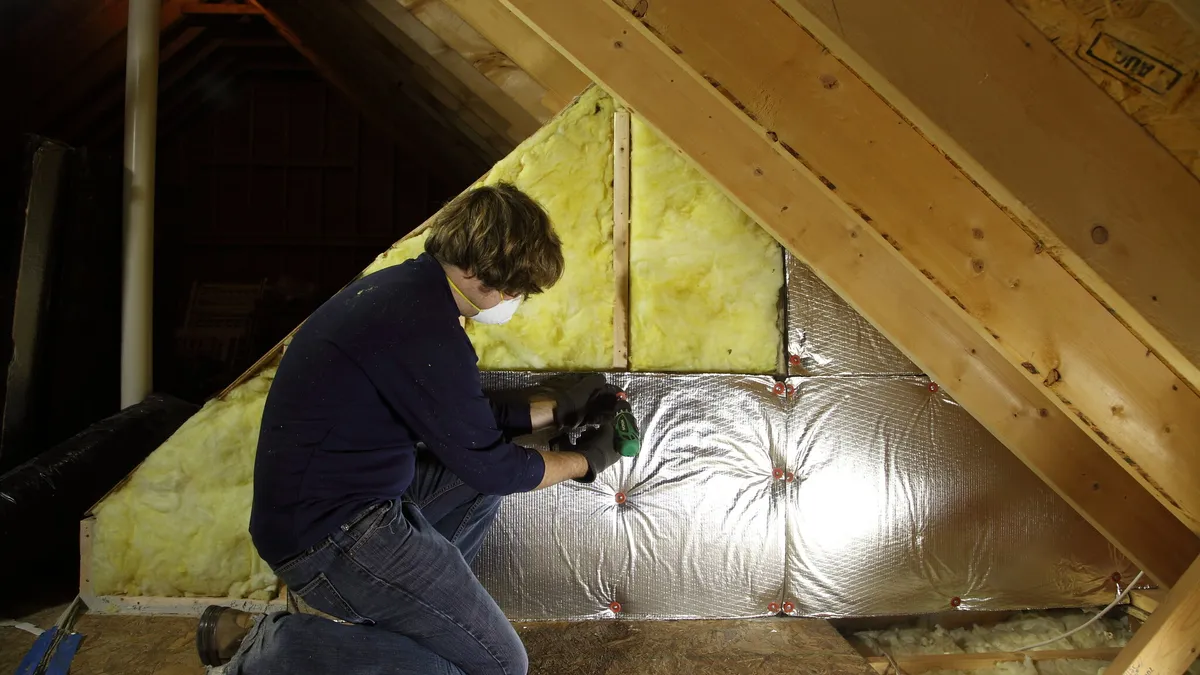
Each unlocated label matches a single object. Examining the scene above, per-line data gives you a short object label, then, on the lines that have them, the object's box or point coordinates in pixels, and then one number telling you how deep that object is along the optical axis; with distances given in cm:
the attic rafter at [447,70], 220
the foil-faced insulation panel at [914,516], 195
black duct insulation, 185
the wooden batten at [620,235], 187
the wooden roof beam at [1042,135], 89
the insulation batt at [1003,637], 203
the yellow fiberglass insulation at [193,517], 181
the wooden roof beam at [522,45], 186
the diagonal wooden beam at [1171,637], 150
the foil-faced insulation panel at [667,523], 189
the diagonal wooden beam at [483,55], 199
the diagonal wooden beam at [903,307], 172
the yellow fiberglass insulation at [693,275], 188
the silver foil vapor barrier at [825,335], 191
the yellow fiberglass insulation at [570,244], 185
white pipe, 222
